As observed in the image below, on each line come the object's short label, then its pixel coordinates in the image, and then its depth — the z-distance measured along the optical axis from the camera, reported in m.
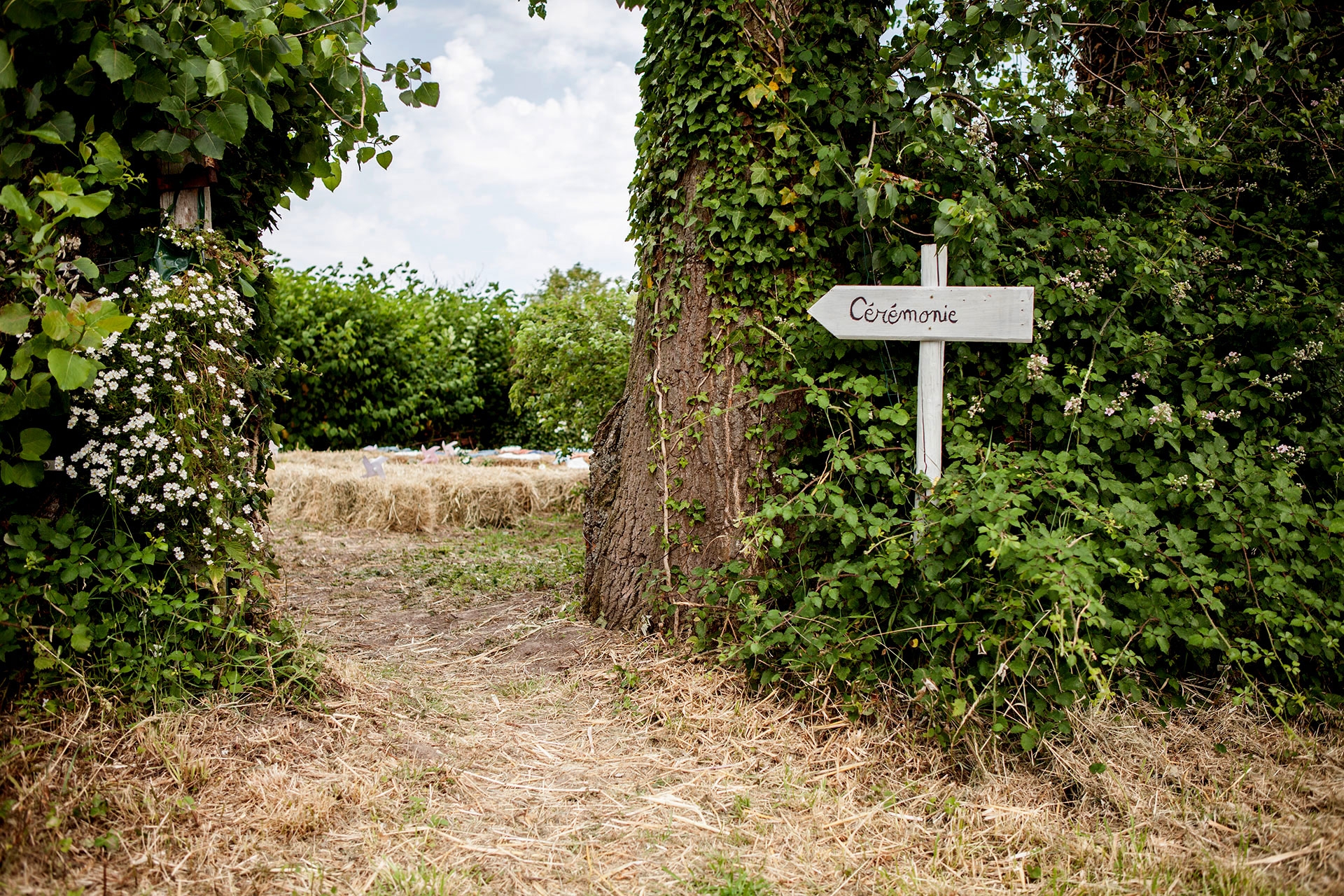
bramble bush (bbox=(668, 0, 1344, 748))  2.52
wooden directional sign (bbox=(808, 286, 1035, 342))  2.72
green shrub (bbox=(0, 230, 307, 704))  2.37
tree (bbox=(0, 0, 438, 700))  2.26
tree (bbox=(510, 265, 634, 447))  6.39
